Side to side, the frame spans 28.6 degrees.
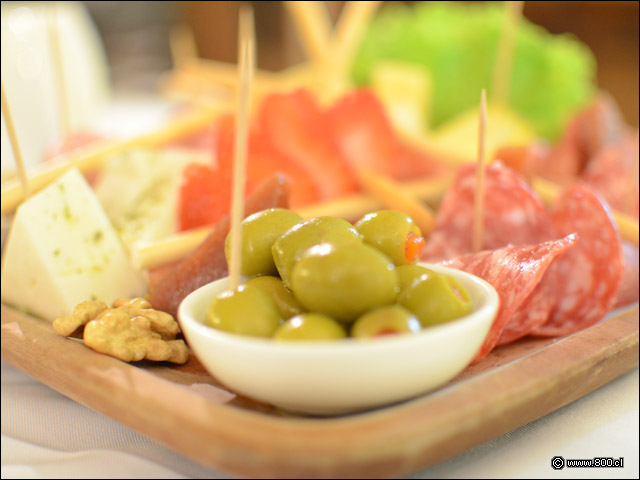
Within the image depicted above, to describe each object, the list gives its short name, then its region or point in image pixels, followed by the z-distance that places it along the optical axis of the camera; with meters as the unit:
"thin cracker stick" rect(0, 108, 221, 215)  0.39
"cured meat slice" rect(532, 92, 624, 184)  0.49
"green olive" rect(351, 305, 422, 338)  0.27
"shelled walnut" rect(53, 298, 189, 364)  0.31
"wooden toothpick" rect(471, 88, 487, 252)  0.34
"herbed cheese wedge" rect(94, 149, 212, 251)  0.40
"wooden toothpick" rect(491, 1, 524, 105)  0.48
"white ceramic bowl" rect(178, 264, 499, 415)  0.27
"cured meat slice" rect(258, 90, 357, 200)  0.45
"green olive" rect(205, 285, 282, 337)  0.28
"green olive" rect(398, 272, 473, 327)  0.29
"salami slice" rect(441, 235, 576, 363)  0.32
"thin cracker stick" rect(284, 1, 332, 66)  0.53
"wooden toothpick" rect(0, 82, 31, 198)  0.35
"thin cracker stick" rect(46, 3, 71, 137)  0.44
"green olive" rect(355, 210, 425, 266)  0.30
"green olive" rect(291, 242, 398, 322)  0.28
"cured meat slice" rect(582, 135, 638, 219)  0.41
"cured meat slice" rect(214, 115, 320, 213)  0.42
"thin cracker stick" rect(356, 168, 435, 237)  0.41
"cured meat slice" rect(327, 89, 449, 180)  0.46
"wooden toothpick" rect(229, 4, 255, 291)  0.29
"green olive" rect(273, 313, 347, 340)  0.27
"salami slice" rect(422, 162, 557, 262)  0.38
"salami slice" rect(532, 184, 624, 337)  0.36
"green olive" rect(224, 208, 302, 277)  0.31
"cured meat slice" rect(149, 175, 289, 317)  0.35
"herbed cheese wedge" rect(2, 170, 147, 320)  0.35
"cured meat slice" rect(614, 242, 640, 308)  0.38
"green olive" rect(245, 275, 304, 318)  0.29
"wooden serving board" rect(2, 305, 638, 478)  0.27
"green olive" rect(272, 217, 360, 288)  0.30
